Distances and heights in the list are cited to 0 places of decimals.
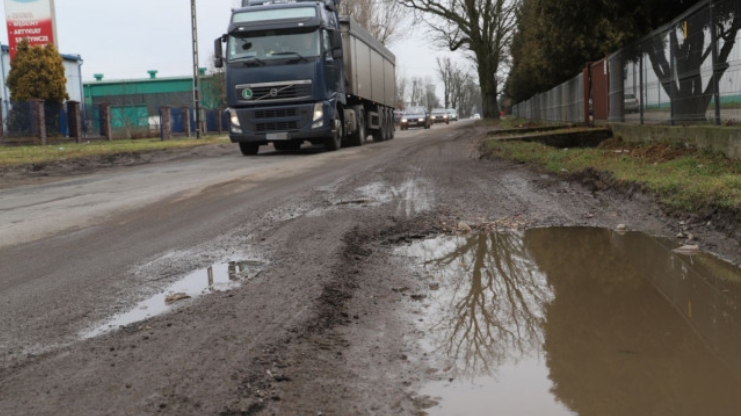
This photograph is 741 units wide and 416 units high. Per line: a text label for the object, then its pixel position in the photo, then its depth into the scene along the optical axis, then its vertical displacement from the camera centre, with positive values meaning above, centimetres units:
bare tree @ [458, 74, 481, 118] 13338 +969
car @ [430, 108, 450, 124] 6776 +293
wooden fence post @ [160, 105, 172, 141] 3288 +154
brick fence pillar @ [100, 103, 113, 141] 3331 +175
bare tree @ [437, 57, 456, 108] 12938 +1281
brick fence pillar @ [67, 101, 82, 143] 3094 +171
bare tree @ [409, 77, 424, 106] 14102 +1142
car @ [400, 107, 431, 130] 5141 +205
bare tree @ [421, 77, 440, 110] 14088 +1038
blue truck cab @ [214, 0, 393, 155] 1739 +203
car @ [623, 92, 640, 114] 1391 +72
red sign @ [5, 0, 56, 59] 3600 +713
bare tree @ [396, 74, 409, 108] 11932 +1091
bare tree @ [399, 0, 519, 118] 4356 +769
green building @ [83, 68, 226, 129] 5525 +557
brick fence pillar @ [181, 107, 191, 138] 3646 +190
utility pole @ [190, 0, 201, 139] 2903 +418
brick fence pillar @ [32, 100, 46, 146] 2800 +161
